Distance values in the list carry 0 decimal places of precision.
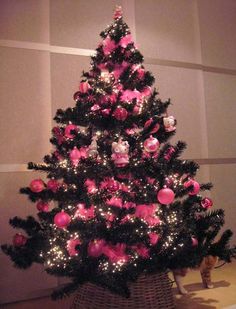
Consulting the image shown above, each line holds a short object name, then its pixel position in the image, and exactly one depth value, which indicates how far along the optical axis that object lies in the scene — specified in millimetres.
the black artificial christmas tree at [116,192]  1439
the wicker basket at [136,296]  1507
